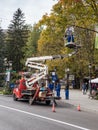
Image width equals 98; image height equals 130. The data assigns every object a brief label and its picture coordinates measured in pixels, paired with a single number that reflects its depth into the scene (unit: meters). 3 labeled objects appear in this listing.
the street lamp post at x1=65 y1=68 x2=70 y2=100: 33.22
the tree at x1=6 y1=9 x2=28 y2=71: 84.69
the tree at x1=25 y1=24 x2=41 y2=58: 88.62
